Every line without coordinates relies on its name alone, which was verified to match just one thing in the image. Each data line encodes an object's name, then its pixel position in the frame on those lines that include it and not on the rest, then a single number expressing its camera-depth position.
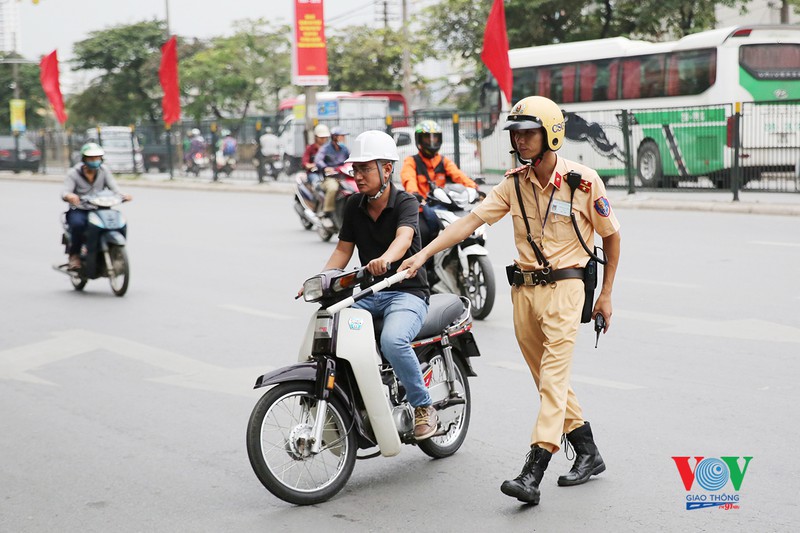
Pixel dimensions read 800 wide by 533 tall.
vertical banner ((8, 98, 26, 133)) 47.80
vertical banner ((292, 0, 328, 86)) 25.97
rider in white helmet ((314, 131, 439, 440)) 5.01
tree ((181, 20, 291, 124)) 50.16
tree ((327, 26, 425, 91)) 48.72
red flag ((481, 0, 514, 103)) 21.81
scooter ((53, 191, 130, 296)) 11.52
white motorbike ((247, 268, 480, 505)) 4.77
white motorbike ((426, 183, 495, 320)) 9.37
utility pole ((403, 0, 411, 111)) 44.22
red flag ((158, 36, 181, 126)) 32.44
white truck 29.34
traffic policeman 4.65
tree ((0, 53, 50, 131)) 70.19
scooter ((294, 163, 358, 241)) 15.73
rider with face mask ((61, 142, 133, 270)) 11.60
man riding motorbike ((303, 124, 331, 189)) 16.73
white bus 19.23
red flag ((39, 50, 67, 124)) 38.38
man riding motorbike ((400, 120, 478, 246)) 9.94
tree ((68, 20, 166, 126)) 59.62
